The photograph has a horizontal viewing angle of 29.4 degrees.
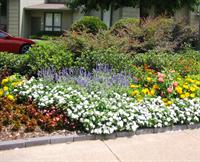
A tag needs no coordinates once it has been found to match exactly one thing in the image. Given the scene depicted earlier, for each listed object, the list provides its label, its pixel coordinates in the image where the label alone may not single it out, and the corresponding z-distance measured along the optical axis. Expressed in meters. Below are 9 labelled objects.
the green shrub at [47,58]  8.99
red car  19.49
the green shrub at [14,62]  9.61
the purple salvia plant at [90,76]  7.66
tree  13.94
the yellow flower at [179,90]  7.27
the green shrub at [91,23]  18.43
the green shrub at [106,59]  8.88
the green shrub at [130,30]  11.52
